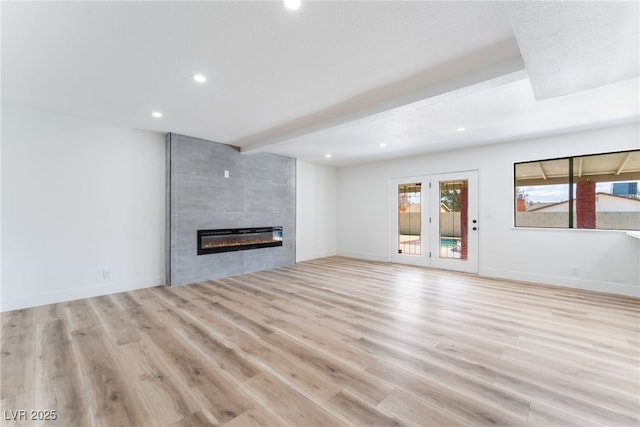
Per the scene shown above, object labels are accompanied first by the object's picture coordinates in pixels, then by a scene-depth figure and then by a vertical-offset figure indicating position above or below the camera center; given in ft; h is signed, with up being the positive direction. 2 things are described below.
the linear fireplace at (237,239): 15.79 -1.79
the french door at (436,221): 17.54 -0.57
